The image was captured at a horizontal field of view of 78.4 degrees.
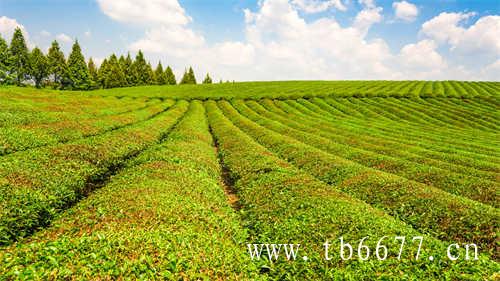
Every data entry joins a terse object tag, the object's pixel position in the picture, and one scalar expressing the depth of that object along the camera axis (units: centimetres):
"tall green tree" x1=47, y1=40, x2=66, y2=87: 10959
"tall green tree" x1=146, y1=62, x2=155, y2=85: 14404
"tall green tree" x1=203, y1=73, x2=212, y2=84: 17675
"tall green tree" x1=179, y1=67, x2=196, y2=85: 16362
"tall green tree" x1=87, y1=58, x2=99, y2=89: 12131
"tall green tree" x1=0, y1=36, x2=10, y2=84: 9081
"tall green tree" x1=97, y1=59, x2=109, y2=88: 12850
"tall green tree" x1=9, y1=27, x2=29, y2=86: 9731
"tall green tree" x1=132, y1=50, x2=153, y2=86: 14074
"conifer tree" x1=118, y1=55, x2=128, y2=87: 13469
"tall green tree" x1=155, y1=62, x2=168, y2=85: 15138
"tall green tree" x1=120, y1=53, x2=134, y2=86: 13712
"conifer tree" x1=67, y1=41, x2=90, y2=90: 11288
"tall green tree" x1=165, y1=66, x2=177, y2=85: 15788
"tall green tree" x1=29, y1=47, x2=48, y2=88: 10555
